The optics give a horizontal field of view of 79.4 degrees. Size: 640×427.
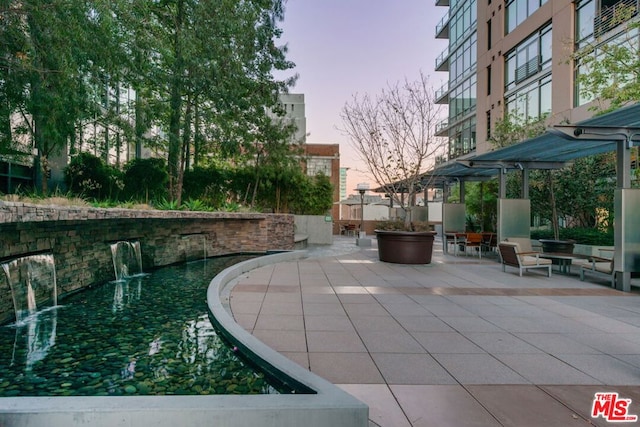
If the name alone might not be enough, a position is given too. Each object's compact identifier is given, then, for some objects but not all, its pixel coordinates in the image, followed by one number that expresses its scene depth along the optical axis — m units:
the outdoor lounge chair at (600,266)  7.52
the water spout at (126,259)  8.68
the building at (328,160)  27.62
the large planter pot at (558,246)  10.36
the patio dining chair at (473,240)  13.02
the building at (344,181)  33.19
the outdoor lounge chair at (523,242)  10.03
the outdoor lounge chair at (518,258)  8.77
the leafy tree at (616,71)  9.52
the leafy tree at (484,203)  17.23
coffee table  8.84
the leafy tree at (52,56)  6.21
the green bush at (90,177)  11.43
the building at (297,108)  32.59
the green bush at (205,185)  15.59
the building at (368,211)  32.50
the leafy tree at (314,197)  19.20
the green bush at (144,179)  12.61
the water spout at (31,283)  5.42
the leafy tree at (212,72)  11.76
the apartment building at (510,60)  16.59
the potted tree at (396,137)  11.76
